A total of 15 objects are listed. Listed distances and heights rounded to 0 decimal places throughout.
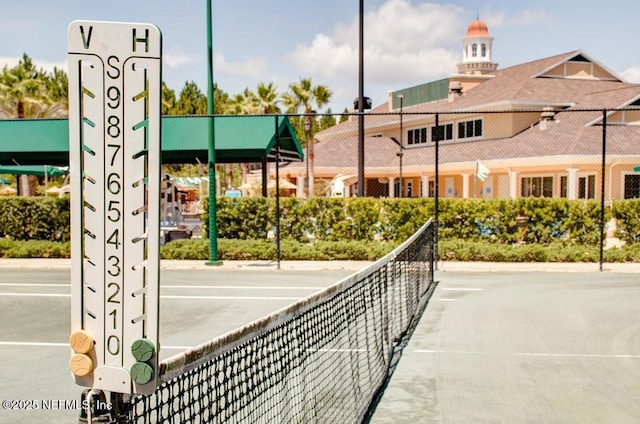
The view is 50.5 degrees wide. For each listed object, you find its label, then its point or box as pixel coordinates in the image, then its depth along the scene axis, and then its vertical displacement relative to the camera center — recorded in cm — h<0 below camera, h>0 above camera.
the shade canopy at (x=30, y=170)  2995 +154
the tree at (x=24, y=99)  4166 +676
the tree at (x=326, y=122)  8188 +1001
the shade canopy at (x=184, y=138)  1827 +181
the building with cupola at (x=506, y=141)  3072 +344
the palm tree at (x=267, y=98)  6075 +950
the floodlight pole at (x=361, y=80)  2021 +378
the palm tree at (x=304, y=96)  5531 +886
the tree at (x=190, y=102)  6353 +974
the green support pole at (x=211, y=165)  1595 +96
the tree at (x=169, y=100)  6162 +964
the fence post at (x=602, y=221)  1576 -41
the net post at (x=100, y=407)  224 -68
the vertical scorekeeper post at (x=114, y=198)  223 +2
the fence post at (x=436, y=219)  1617 -40
